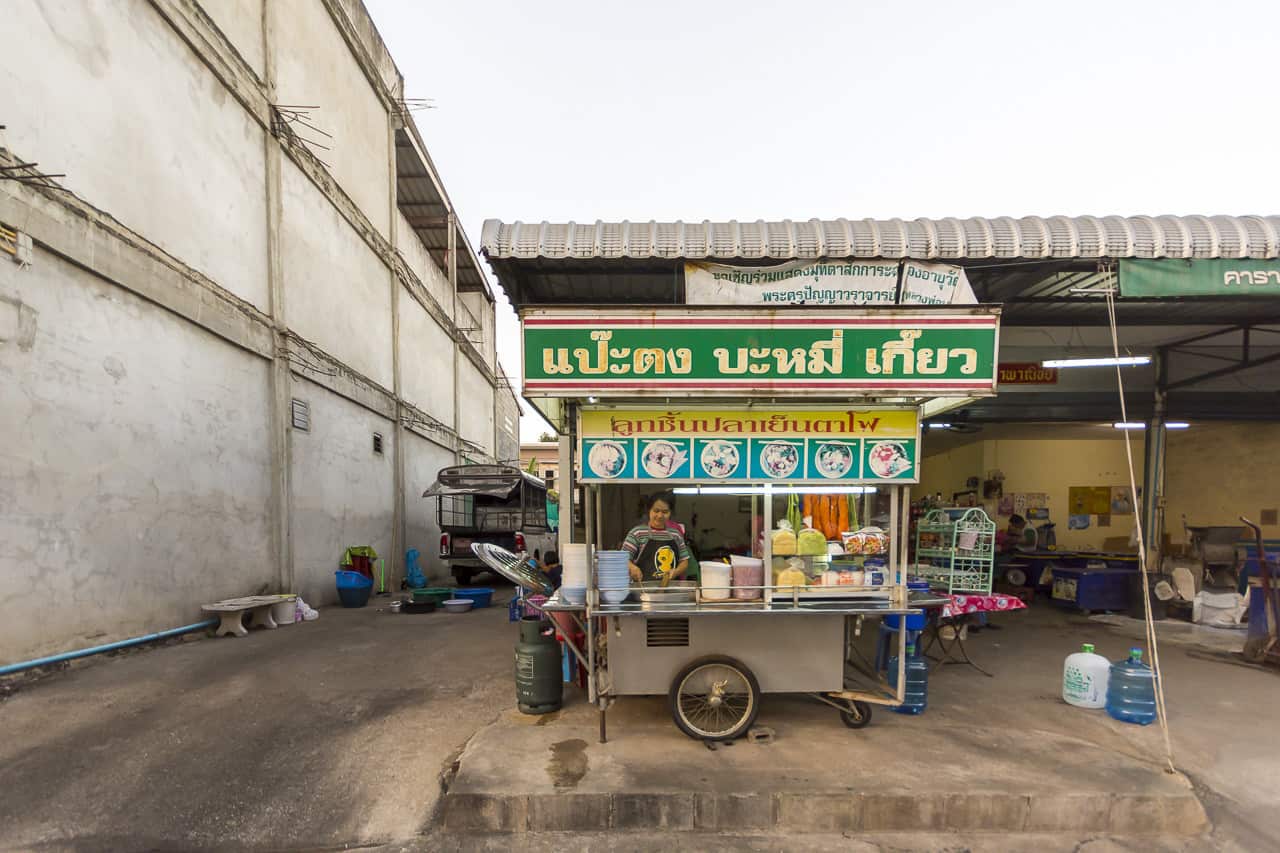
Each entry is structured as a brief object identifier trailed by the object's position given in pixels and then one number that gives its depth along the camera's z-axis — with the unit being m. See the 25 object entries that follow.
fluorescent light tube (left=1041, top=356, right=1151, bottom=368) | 7.25
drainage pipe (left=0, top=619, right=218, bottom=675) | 5.54
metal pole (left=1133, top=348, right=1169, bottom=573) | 9.54
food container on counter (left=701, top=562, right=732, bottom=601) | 4.34
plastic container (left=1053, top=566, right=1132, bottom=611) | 9.19
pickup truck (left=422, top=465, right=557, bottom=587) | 13.50
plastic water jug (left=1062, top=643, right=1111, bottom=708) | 5.13
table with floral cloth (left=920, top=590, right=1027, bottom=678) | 5.88
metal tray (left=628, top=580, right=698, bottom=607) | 4.34
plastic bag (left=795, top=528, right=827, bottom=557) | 4.41
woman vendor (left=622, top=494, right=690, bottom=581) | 4.72
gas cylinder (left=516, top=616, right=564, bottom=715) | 4.88
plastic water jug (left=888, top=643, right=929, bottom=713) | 4.86
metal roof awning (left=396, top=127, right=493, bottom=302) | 17.64
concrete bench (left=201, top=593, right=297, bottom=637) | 7.88
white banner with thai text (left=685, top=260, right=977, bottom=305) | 5.68
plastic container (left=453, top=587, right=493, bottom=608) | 11.11
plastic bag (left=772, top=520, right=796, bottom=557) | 4.39
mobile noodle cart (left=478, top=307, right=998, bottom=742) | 3.97
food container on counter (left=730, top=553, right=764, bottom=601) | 4.39
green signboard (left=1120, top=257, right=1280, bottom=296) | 5.68
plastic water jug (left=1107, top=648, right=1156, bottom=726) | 4.79
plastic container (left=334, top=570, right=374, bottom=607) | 10.95
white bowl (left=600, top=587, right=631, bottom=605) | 4.32
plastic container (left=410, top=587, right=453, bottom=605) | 10.63
